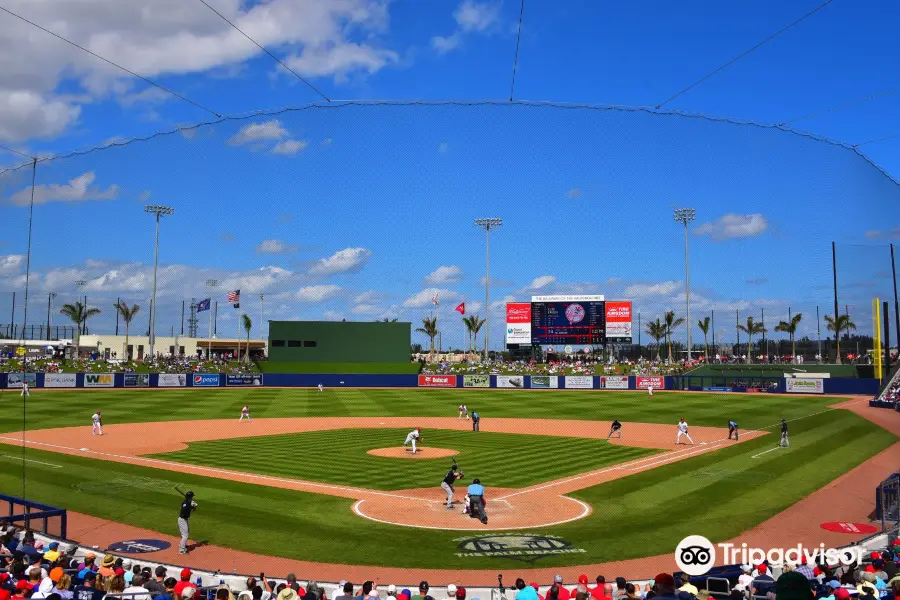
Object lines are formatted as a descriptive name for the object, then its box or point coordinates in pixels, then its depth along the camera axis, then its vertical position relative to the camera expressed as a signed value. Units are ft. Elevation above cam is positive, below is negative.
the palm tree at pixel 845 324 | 402.31 +20.14
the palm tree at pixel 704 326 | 456.45 +20.02
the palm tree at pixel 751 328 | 458.09 +19.50
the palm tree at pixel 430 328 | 452.76 +16.58
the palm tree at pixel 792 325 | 406.62 +19.09
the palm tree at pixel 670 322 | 434.51 +21.45
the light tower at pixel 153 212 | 218.89 +43.32
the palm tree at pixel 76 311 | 356.18 +19.57
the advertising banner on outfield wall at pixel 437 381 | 268.62 -10.52
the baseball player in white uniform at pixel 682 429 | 119.55 -12.44
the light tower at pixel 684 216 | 270.46 +54.56
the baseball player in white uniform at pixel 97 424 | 126.41 -13.49
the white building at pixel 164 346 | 443.32 +2.94
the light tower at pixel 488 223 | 313.32 +59.22
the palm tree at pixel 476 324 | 474.90 +20.55
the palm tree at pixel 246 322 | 450.30 +19.02
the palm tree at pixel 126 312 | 394.73 +22.07
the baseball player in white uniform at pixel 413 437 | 103.40 -12.42
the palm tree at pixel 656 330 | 445.37 +16.66
